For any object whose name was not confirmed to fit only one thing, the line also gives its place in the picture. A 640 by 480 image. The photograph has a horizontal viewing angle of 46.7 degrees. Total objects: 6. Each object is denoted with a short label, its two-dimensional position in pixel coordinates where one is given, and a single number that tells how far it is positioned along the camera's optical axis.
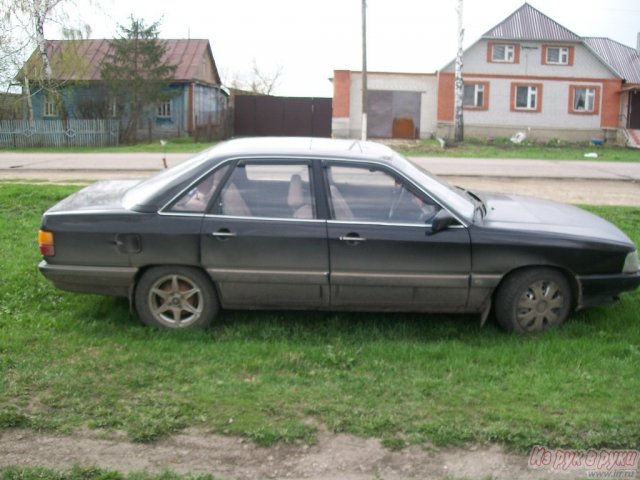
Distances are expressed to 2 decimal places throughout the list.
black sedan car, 5.60
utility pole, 31.77
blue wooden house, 35.75
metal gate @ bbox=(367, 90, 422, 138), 42.84
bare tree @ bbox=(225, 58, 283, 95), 51.00
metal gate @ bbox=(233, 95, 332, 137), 41.34
